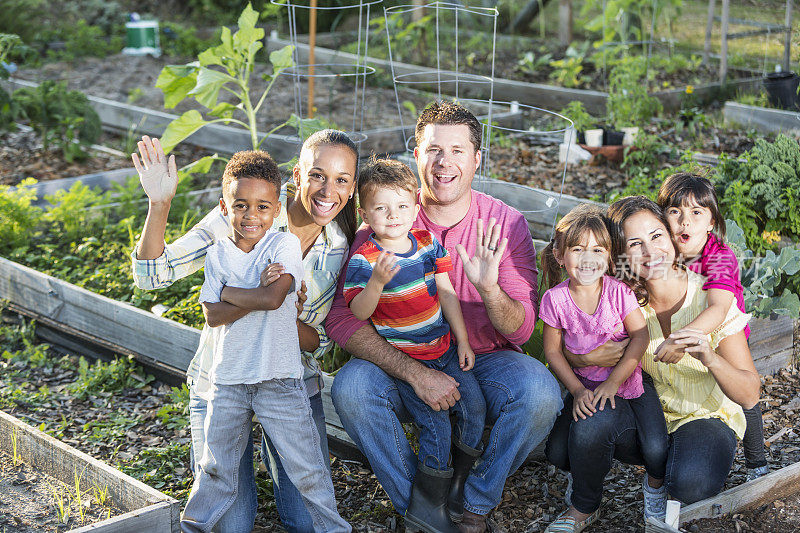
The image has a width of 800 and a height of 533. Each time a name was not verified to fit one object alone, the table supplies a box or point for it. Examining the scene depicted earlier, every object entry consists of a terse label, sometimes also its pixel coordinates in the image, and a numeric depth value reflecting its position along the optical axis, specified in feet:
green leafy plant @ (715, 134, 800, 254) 12.97
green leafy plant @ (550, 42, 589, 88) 25.30
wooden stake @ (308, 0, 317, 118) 16.05
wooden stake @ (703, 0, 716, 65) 25.26
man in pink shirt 8.80
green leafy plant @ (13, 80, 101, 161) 20.61
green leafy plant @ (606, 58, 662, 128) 21.03
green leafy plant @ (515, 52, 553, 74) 28.27
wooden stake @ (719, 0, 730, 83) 22.95
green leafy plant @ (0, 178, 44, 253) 15.20
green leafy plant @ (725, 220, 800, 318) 11.55
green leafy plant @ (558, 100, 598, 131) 19.81
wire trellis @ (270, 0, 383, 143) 23.65
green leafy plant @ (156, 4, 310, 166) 14.03
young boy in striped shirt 8.85
